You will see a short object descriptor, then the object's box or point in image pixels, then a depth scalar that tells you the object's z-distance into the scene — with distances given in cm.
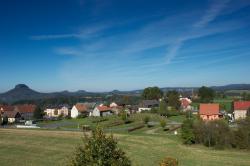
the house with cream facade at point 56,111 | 9097
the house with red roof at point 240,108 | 5877
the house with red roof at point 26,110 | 7635
